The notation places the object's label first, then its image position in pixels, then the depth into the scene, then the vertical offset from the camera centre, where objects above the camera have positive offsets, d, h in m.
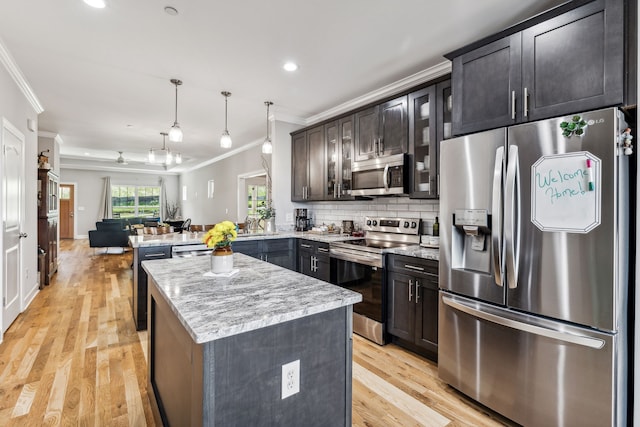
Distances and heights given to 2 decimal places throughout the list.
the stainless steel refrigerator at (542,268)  1.52 -0.30
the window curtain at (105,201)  11.30 +0.36
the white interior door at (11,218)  3.00 -0.07
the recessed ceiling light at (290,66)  3.03 +1.40
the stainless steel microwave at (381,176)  3.18 +0.38
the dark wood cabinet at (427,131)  2.80 +0.73
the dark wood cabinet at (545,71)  1.60 +0.81
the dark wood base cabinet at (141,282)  3.22 -0.72
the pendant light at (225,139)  3.59 +0.81
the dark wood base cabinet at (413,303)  2.53 -0.77
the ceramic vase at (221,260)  1.76 -0.27
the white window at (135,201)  11.62 +0.39
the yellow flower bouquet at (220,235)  1.70 -0.13
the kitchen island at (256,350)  1.06 -0.52
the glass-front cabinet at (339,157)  3.90 +0.68
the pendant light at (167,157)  5.08 +0.89
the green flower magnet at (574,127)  1.57 +0.42
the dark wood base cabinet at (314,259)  3.56 -0.56
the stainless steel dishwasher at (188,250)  3.40 -0.42
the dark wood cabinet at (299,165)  4.57 +0.67
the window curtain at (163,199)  12.35 +0.47
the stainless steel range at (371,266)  2.92 -0.53
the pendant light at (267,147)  3.97 +0.80
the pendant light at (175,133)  3.33 +0.81
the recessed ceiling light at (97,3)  2.13 +1.39
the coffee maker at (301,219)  4.79 -0.11
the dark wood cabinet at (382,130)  3.21 +0.87
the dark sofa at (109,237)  7.48 -0.59
